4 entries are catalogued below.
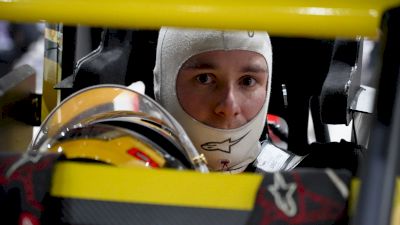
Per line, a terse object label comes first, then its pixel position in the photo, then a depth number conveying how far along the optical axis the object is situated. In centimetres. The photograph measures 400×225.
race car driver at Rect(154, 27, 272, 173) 144
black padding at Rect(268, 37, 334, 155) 180
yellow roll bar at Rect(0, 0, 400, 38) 94
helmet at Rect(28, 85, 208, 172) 108
